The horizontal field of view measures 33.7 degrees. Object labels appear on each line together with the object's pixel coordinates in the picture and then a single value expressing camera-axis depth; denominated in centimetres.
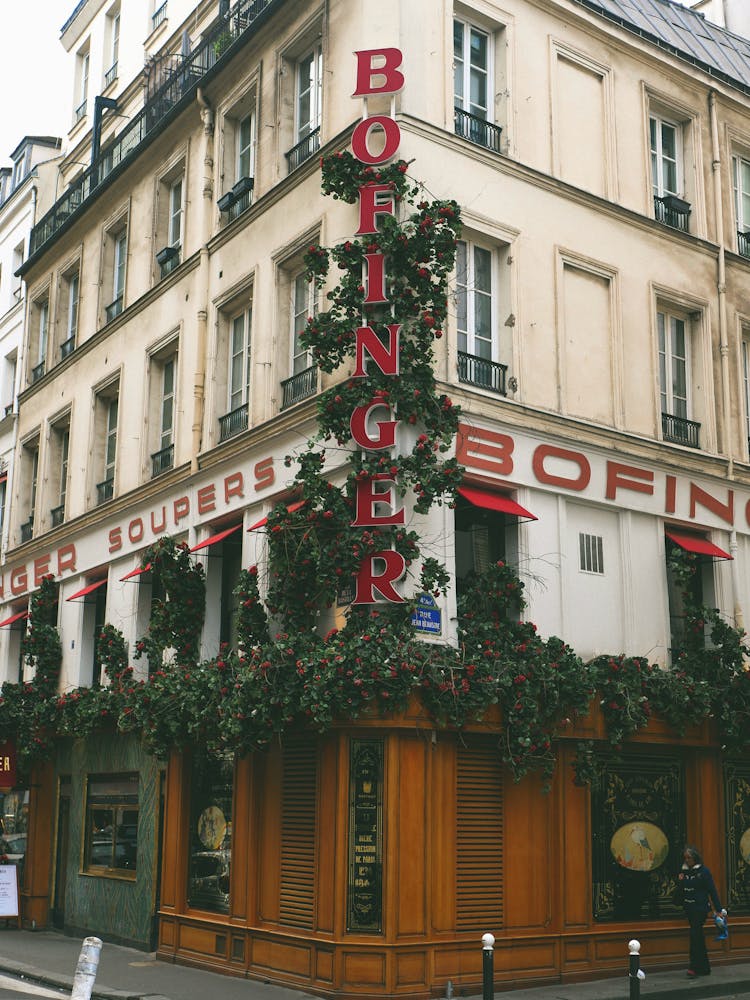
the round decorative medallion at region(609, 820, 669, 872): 1650
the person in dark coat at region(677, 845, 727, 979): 1575
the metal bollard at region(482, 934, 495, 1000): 1096
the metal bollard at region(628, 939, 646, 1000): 1114
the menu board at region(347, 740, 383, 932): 1412
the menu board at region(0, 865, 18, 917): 1961
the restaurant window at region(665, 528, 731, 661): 1800
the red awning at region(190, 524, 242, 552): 1777
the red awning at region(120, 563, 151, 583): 1911
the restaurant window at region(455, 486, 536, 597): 1587
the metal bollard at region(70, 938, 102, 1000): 1050
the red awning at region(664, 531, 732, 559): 1797
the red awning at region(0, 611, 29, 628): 2490
